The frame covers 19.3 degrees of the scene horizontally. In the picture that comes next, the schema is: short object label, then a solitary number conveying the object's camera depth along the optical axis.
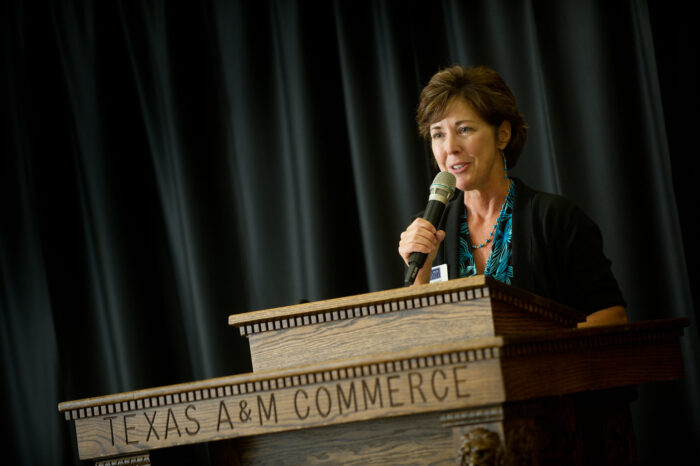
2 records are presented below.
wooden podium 3.33
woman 4.21
